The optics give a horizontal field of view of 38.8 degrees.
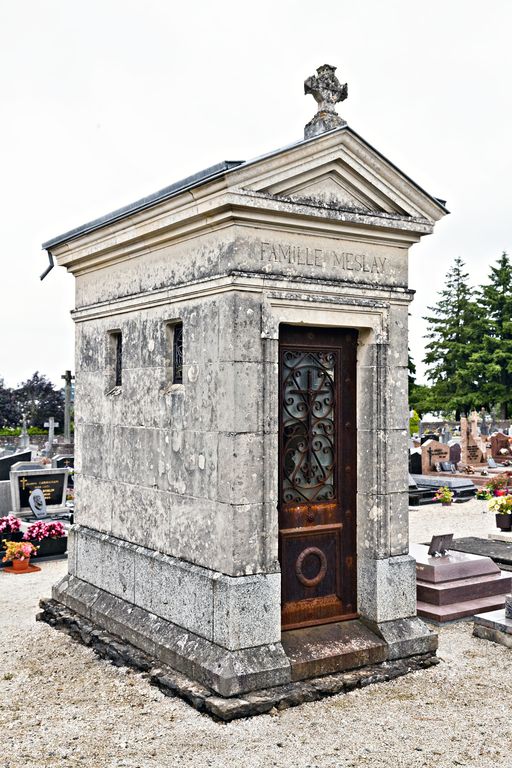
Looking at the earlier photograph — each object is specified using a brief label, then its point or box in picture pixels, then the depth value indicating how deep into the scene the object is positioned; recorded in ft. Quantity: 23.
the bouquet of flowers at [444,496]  54.19
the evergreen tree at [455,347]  159.12
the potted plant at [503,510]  38.87
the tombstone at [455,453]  73.92
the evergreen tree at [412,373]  153.81
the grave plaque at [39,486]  41.09
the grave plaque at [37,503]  41.01
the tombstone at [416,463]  69.72
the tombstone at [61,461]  60.71
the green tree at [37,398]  165.07
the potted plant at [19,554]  32.42
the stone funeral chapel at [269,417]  17.12
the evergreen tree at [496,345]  154.20
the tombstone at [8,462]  48.20
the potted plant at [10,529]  35.32
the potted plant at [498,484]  54.66
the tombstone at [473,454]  75.72
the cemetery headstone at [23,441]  98.45
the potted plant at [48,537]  34.32
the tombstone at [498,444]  84.33
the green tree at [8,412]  164.76
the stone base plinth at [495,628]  21.34
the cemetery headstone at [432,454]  69.92
